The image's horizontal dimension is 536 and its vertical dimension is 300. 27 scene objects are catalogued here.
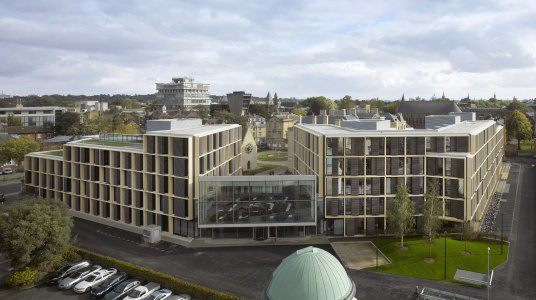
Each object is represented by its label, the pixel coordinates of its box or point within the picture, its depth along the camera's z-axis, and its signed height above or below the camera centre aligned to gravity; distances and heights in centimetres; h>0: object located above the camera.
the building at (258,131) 15512 -147
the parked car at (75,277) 4466 -1579
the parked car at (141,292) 4178 -1608
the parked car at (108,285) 4284 -1604
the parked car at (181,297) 4150 -1635
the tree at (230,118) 15959 +327
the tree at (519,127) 13325 +3
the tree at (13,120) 15162 +232
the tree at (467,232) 5430 -1318
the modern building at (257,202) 5628 -967
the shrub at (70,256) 5038 -1498
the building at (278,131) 14650 -137
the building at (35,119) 14450 +278
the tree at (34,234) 4353 -1098
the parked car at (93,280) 4381 -1590
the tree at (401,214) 5231 -1063
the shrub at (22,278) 4434 -1545
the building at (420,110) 16712 +689
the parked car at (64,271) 4593 -1569
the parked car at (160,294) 4128 -1608
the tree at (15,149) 9888 -506
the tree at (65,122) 14026 +153
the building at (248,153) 10838 -652
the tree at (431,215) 5172 -1058
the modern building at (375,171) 5819 -592
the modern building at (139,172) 5822 -681
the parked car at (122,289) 4208 -1605
